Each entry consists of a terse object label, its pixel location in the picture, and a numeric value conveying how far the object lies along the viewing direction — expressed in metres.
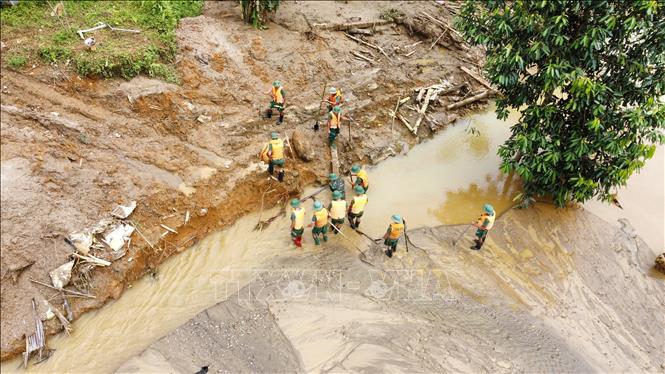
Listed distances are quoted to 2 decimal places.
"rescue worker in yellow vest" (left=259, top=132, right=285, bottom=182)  10.55
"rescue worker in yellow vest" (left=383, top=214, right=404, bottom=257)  9.40
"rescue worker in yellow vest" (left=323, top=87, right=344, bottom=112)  12.48
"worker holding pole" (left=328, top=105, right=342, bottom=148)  11.77
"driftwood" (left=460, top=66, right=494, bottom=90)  16.42
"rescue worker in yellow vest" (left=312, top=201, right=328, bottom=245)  9.49
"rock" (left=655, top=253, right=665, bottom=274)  10.38
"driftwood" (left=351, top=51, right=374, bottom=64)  15.75
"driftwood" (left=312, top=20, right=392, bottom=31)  16.22
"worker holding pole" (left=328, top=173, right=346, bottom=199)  10.93
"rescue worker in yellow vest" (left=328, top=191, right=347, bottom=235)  9.78
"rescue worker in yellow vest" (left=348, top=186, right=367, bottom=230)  9.89
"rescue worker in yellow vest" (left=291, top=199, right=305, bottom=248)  9.35
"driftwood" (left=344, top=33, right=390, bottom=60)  16.31
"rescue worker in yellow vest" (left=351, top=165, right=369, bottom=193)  10.98
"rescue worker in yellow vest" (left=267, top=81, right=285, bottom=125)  11.81
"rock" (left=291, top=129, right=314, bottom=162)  12.01
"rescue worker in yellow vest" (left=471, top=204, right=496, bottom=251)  9.79
